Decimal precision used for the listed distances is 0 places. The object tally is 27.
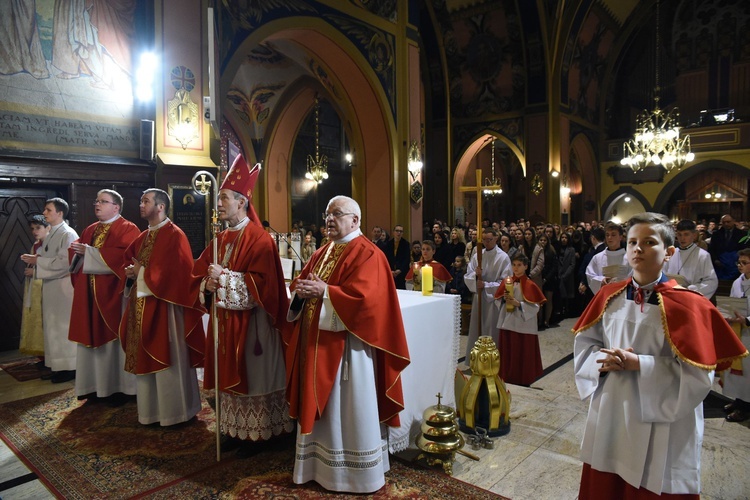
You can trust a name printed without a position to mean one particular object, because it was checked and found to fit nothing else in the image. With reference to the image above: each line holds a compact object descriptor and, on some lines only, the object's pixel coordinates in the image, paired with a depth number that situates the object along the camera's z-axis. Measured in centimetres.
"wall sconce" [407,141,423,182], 1165
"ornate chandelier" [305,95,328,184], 1609
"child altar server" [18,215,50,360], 590
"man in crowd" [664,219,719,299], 526
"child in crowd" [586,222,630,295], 579
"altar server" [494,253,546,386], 545
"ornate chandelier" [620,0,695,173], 1439
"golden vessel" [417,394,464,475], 334
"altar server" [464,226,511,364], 585
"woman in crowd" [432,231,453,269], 890
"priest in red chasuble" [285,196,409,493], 304
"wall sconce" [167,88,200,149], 722
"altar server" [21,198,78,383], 553
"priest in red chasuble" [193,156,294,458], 351
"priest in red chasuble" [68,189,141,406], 477
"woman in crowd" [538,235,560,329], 830
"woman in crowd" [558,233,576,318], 889
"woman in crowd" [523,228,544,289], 808
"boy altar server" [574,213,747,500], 210
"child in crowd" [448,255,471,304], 774
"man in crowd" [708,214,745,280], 902
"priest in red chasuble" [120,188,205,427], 410
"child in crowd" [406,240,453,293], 634
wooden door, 679
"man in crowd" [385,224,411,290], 855
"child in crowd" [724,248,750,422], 433
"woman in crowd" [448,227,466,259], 898
